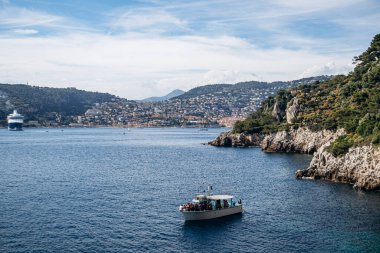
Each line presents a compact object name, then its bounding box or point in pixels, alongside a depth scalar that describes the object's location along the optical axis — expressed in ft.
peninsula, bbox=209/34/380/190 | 269.85
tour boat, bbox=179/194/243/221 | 200.95
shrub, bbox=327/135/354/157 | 283.18
